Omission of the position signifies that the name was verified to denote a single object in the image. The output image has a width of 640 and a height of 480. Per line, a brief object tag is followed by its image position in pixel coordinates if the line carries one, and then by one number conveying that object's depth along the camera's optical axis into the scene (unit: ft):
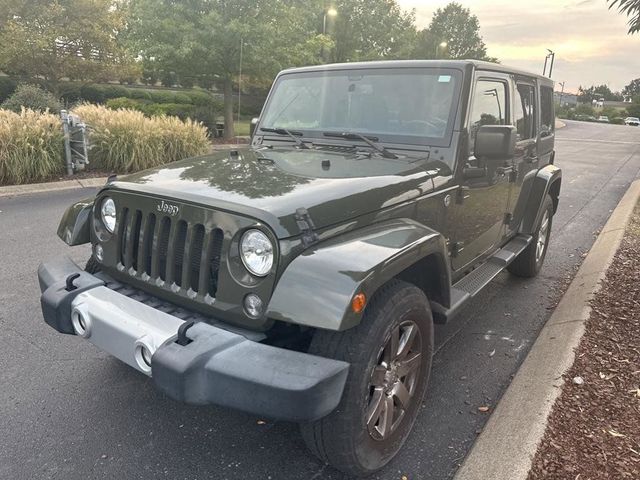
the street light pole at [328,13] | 77.77
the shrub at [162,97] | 86.79
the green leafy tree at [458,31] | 159.63
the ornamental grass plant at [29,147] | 28.78
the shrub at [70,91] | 67.66
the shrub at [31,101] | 41.58
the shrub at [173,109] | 60.95
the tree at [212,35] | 47.85
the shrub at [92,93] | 76.38
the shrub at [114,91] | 82.12
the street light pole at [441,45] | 144.27
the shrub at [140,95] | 85.53
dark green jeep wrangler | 6.39
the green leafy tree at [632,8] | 12.67
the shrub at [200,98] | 84.33
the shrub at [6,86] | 69.41
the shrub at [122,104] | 64.45
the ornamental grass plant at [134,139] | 33.96
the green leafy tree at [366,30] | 95.35
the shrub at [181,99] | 86.99
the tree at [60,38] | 52.60
